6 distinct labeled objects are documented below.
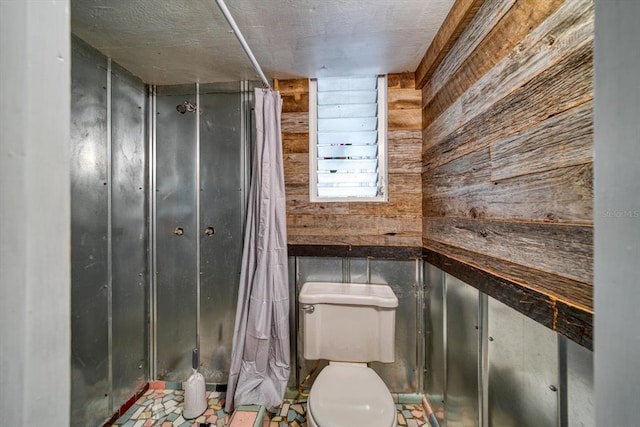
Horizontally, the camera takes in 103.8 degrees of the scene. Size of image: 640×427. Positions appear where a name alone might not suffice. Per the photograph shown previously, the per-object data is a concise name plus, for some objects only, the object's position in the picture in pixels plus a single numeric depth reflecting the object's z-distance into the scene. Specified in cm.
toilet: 135
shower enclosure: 160
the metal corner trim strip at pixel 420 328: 152
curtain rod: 95
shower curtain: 140
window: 159
